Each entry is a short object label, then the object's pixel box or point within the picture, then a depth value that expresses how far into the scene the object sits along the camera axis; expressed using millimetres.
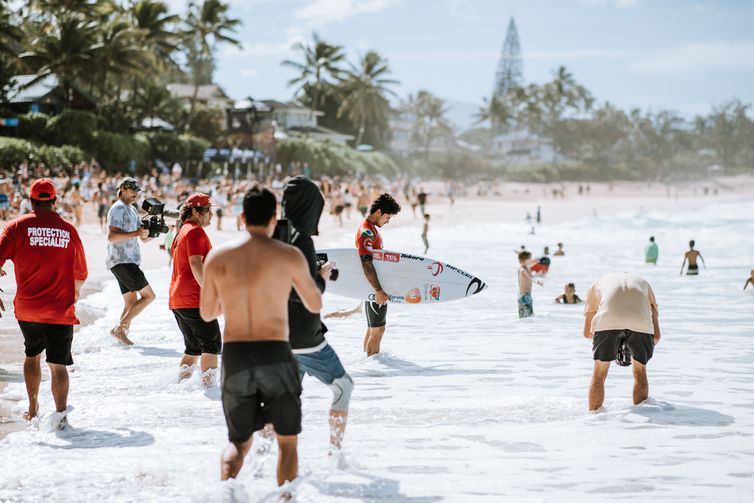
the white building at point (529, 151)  125688
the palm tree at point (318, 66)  77688
